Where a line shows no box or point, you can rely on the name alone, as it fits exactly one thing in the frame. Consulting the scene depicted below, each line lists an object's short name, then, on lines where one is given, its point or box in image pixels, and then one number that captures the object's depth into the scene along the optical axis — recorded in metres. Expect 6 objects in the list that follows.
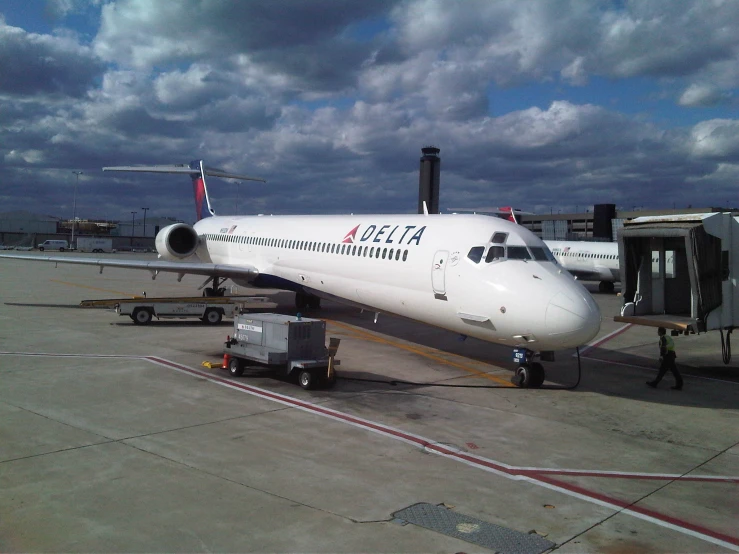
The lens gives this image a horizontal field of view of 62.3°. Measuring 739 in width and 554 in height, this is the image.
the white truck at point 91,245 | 93.62
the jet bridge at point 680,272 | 12.90
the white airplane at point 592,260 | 38.22
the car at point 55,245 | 89.56
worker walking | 13.03
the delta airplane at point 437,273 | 11.41
